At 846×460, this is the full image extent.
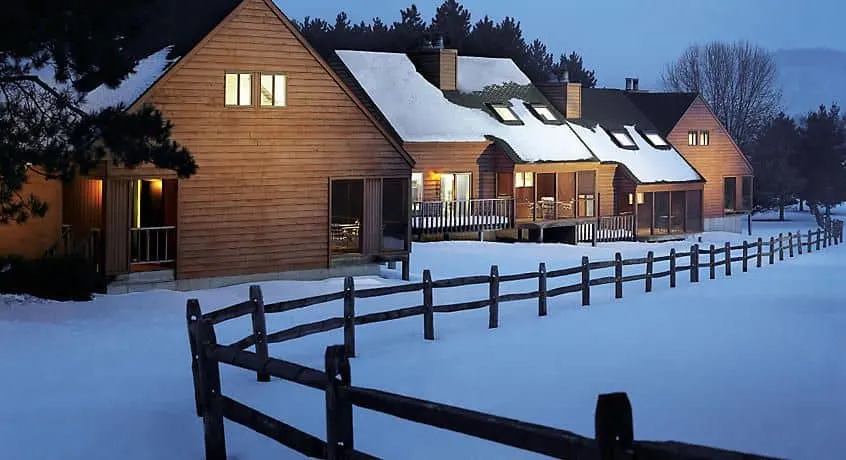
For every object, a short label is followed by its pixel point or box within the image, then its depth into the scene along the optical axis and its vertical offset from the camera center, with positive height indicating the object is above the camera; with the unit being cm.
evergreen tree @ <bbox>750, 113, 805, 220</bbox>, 7438 +343
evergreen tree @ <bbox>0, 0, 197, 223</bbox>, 1892 +220
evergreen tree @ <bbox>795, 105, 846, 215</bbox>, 7431 +353
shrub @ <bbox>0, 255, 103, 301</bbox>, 2269 -138
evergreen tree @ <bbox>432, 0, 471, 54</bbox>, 8312 +1535
